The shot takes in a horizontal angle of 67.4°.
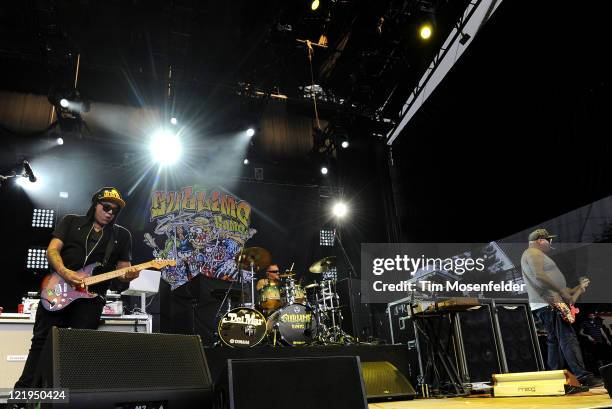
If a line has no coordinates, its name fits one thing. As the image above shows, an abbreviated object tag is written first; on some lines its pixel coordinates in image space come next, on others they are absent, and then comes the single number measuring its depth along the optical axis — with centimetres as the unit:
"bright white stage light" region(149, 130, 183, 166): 968
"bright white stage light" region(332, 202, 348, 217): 1041
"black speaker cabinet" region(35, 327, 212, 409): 169
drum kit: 580
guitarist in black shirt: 306
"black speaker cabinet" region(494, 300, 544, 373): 514
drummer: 682
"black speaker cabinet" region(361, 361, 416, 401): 380
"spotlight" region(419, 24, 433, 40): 770
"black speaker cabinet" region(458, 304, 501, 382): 494
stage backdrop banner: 924
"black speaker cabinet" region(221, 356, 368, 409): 166
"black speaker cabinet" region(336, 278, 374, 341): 758
